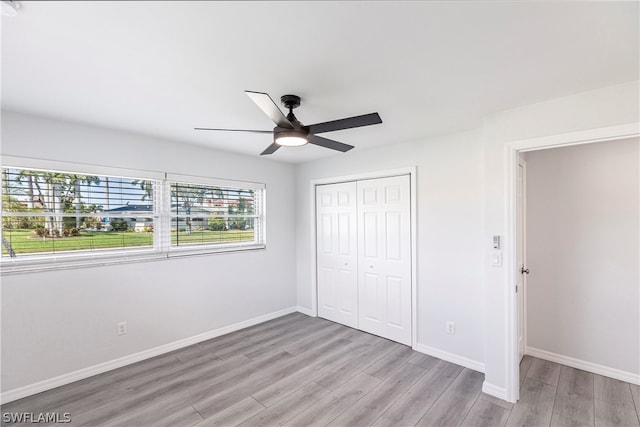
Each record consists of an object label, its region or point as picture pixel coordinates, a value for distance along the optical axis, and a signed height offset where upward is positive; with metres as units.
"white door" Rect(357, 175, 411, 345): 3.52 -0.59
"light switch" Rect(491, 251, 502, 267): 2.48 -0.42
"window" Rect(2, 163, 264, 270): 2.58 -0.04
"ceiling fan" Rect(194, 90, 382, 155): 1.82 +0.56
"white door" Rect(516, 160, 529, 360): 3.04 -0.58
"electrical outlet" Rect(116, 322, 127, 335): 2.98 -1.16
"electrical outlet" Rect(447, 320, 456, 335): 3.12 -1.24
